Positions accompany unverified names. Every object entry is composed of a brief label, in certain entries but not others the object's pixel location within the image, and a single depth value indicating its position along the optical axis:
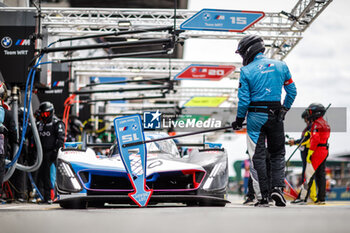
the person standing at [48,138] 17.73
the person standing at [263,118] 10.23
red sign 32.00
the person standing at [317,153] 16.41
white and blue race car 10.60
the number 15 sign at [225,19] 21.77
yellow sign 40.78
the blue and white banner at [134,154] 10.31
